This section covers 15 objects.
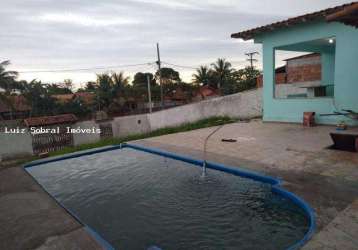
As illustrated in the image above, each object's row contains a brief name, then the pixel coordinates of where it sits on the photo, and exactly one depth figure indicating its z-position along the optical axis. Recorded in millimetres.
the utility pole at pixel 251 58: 31353
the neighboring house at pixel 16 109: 25578
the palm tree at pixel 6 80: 21503
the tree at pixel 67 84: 40797
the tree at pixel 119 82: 29475
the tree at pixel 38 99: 24516
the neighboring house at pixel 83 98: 27425
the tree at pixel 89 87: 37025
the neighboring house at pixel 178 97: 34562
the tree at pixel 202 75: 37344
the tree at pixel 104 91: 28281
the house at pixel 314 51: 8164
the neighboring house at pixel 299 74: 14570
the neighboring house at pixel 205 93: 34281
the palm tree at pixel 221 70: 35062
